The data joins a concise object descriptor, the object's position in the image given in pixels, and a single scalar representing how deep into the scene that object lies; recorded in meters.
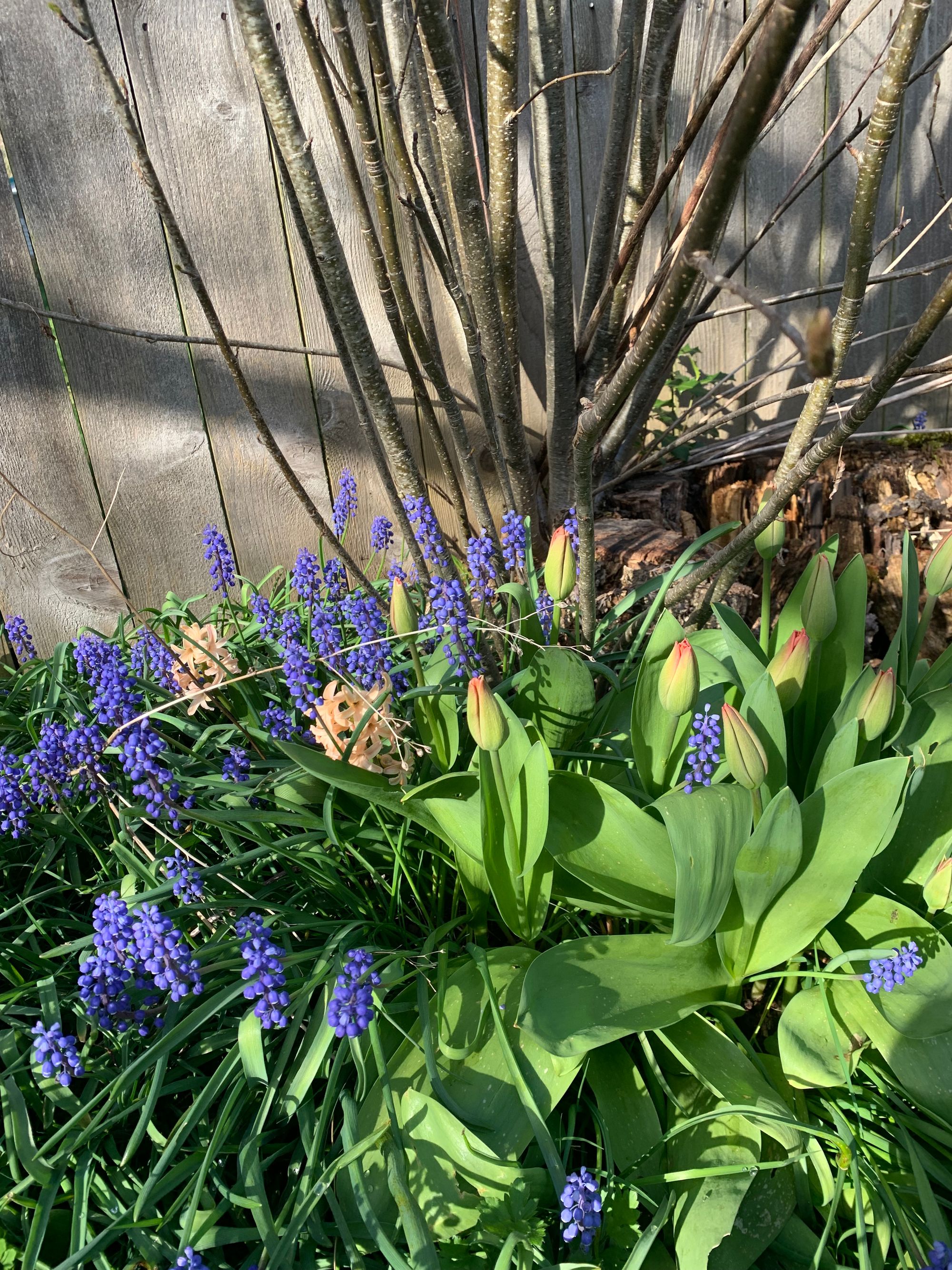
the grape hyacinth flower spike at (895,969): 1.06
